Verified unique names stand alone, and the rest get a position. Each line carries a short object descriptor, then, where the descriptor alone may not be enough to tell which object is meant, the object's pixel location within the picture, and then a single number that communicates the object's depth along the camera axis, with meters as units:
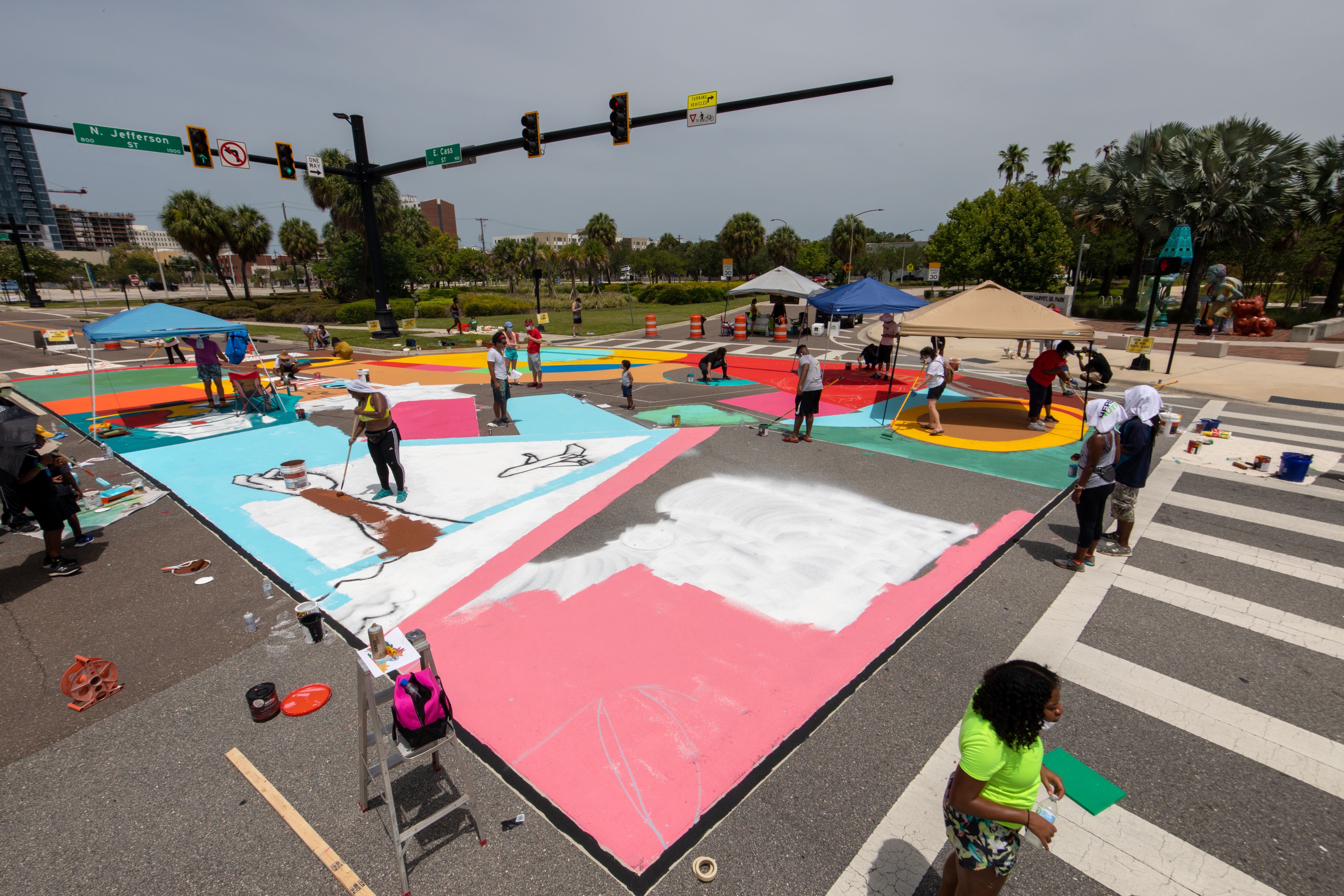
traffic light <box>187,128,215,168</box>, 16.12
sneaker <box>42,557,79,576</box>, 6.84
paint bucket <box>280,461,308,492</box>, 9.35
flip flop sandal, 6.87
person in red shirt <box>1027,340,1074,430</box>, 12.03
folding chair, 14.16
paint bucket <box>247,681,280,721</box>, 4.46
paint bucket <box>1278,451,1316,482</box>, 9.03
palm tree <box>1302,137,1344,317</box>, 27.84
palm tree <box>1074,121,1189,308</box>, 30.77
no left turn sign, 16.61
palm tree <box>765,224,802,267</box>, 89.31
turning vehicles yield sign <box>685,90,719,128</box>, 14.21
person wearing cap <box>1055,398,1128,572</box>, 6.06
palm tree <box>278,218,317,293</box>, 71.62
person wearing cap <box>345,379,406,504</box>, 8.34
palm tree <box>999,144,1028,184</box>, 81.75
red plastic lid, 4.60
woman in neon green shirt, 2.40
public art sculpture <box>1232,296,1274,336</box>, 27.55
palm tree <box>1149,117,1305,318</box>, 27.80
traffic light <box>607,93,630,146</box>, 15.18
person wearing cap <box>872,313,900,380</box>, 16.44
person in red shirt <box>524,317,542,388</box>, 16.89
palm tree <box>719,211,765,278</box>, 77.88
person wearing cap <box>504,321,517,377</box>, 15.39
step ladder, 3.28
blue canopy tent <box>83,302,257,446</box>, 12.75
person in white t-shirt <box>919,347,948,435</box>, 11.90
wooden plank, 3.28
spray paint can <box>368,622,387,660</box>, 3.39
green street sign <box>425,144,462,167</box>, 17.81
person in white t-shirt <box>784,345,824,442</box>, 11.02
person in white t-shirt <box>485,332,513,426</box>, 12.80
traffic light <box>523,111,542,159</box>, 15.86
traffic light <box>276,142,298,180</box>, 17.67
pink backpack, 3.41
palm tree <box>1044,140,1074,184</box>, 73.25
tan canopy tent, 11.58
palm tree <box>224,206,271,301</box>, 52.09
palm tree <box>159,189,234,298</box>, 48.91
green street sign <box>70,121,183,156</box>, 15.03
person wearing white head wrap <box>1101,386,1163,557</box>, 6.13
